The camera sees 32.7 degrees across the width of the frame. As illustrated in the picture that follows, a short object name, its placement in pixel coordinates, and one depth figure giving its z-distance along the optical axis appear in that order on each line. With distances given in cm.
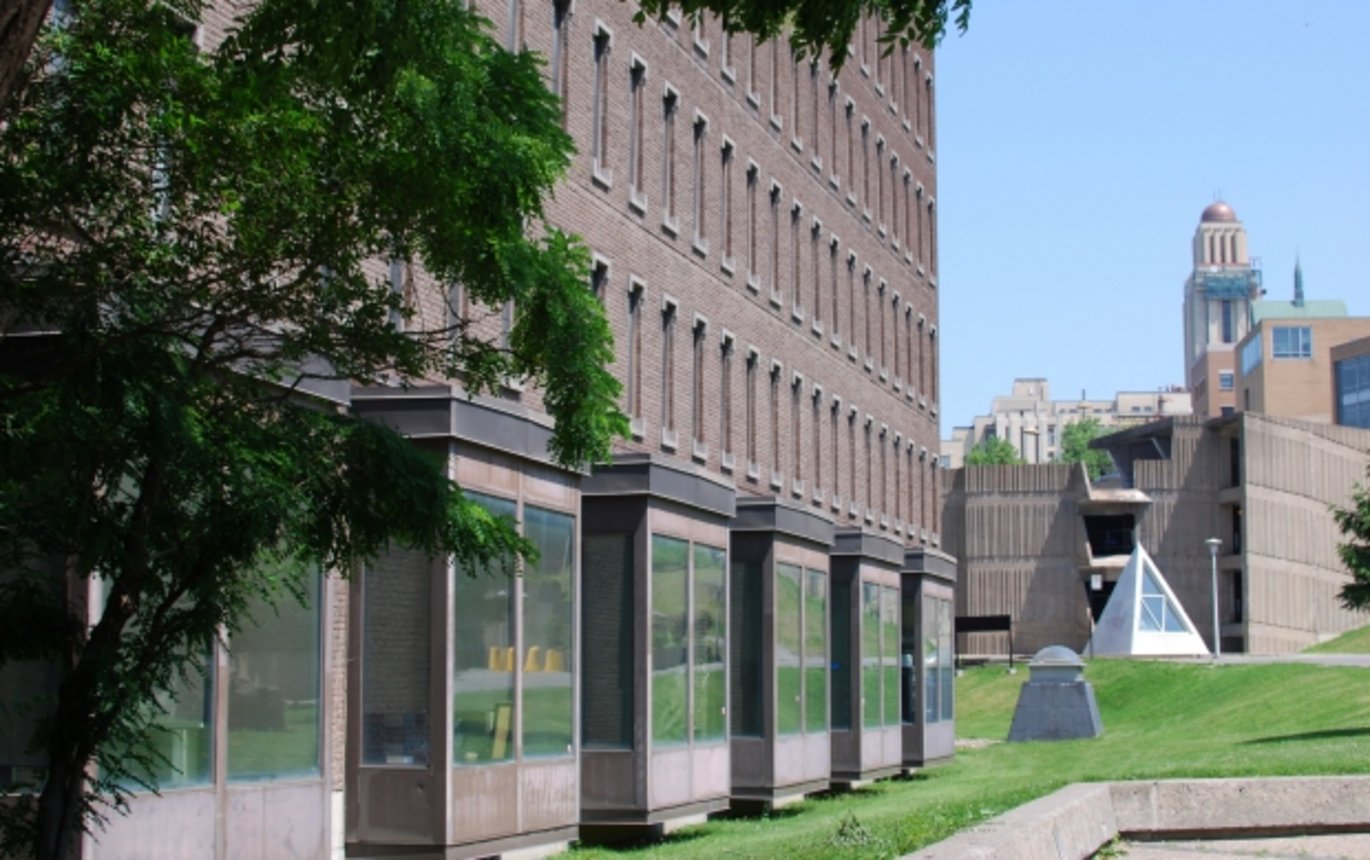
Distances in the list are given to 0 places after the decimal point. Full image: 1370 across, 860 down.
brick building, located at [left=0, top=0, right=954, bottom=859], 2045
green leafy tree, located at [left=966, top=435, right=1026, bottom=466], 19275
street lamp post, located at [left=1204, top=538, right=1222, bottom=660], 9282
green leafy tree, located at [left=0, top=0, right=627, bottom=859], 1086
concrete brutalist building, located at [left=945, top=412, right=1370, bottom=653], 11325
